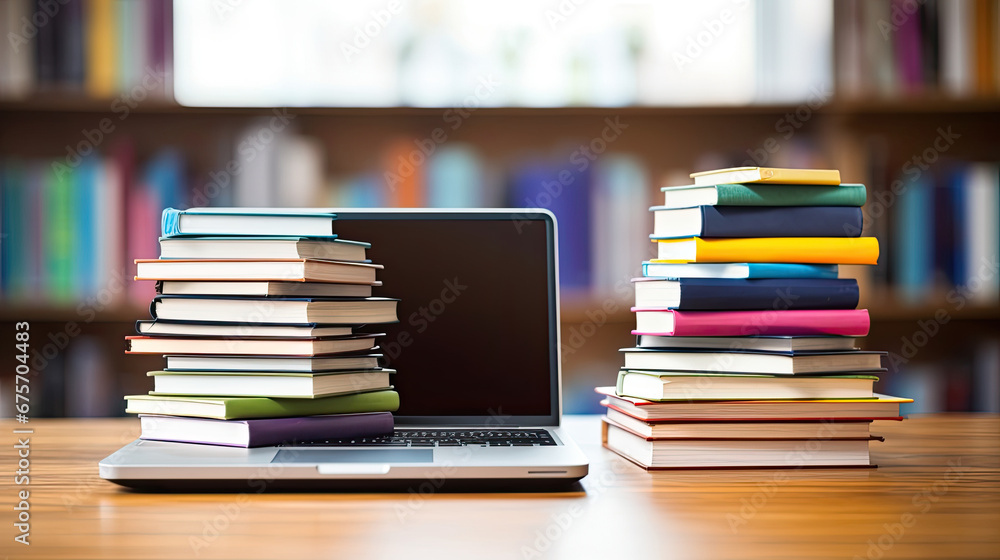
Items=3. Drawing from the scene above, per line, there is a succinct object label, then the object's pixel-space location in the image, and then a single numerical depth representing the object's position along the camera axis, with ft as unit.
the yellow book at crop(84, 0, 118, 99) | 6.36
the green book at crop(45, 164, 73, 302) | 6.30
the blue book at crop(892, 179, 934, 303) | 6.55
